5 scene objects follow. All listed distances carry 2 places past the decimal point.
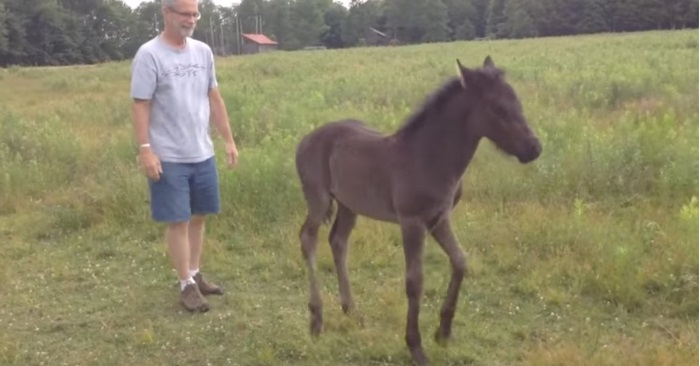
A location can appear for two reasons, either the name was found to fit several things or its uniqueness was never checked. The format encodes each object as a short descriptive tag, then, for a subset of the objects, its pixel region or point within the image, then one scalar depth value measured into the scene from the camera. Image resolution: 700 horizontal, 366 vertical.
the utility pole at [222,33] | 72.28
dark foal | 3.93
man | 4.96
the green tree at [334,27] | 91.25
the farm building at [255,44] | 79.06
